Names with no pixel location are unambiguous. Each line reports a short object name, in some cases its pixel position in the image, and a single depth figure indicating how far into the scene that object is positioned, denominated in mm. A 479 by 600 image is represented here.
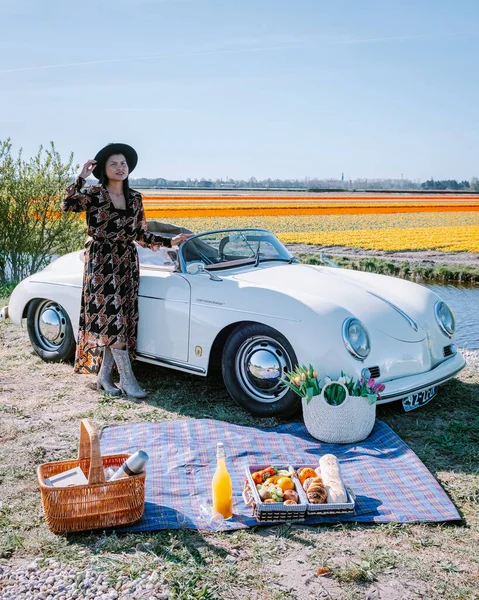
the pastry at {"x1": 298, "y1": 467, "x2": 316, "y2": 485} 4082
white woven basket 4824
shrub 13406
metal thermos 3637
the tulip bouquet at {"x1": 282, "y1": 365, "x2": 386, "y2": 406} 4809
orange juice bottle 3748
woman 5785
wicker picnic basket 3523
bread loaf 3821
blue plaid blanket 3807
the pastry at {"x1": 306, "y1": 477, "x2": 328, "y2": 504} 3824
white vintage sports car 5070
